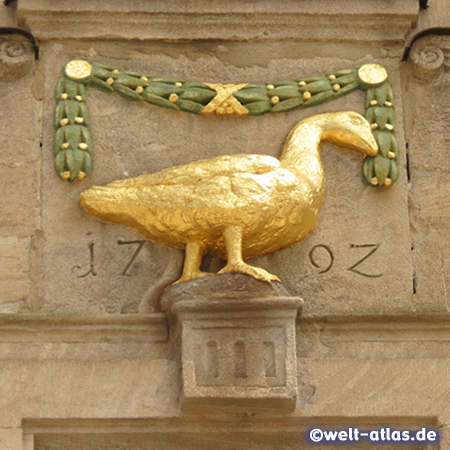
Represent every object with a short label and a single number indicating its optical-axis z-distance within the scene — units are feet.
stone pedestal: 28.92
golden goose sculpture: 30.12
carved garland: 31.76
